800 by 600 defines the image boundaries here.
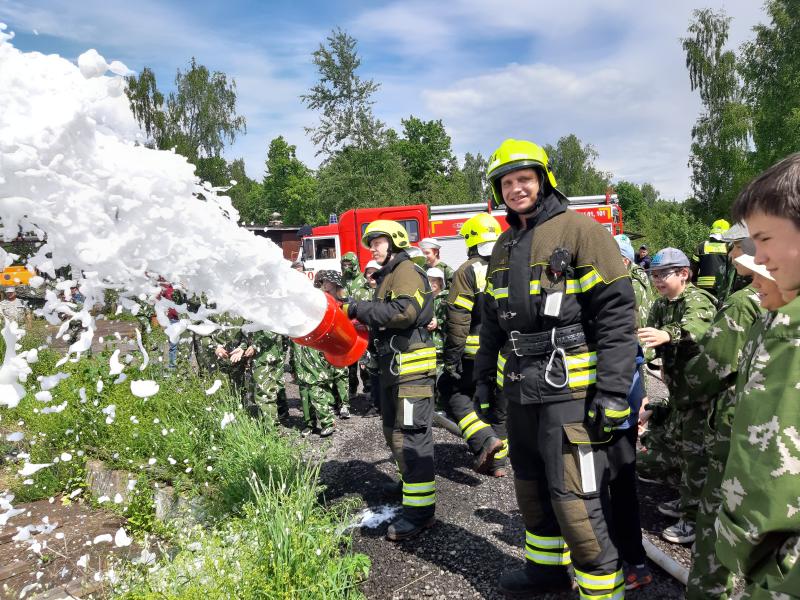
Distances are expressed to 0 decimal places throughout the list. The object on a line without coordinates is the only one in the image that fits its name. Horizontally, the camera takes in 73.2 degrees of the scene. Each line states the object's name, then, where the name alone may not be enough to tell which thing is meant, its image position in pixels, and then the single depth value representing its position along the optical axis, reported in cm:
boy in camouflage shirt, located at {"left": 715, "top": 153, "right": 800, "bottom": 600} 125
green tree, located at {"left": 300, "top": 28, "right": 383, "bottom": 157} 2714
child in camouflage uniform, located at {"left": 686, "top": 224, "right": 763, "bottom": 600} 235
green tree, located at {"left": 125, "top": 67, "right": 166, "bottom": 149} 2670
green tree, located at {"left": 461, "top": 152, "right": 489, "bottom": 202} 5525
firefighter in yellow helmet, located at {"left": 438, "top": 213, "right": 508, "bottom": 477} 477
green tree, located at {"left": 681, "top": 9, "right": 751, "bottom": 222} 2623
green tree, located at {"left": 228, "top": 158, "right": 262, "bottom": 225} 5347
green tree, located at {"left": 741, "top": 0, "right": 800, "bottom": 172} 1952
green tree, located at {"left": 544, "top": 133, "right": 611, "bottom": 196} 5316
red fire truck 1493
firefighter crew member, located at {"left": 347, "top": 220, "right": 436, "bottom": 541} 366
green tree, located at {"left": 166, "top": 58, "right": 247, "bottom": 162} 3153
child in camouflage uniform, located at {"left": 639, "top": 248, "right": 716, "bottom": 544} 305
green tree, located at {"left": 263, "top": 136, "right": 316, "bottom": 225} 4881
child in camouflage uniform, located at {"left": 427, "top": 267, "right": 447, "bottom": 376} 657
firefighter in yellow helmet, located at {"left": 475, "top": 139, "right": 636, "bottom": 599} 242
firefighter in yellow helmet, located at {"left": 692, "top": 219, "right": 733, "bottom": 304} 707
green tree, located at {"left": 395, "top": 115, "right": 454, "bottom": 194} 4212
